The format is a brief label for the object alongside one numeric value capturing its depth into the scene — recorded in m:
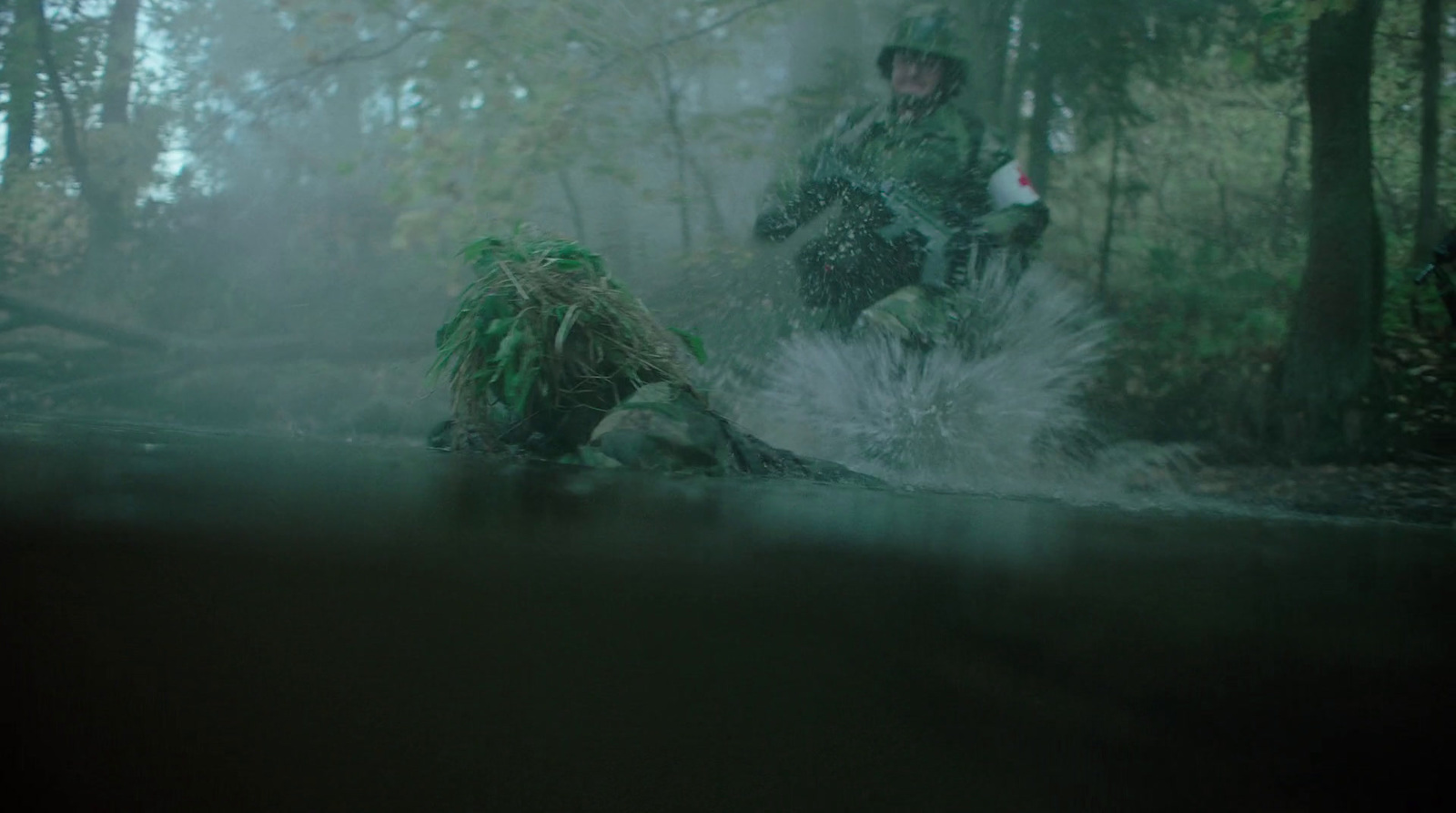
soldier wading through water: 8.16
